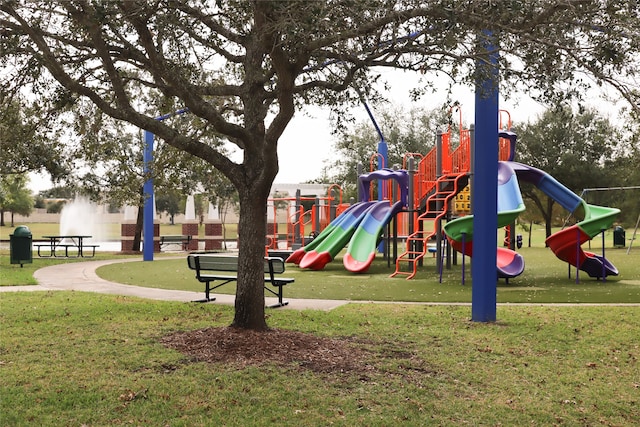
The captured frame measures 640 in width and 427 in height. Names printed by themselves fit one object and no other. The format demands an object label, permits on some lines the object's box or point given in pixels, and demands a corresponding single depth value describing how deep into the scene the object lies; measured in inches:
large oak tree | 269.9
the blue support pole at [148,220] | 996.2
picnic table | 1072.2
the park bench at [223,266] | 455.5
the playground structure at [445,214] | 644.7
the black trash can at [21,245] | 813.2
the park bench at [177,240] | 1385.3
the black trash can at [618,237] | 1434.5
